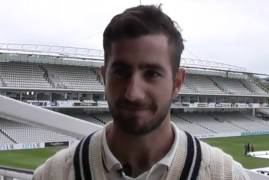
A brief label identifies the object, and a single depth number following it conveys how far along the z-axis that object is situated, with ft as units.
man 2.77
